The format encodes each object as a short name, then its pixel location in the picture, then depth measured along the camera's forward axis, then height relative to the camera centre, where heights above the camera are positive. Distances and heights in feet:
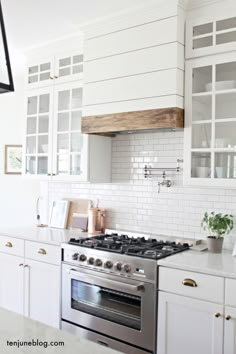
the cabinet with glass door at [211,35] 8.82 +3.38
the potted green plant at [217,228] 9.18 -1.17
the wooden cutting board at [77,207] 12.65 -0.99
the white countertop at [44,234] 10.80 -1.73
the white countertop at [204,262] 7.59 -1.74
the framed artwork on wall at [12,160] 17.62 +0.70
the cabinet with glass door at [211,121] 8.87 +1.37
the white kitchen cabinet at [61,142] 11.46 +1.08
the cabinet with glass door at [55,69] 11.60 +3.35
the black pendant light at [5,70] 4.86 +1.34
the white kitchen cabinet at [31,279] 10.48 -2.96
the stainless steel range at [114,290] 8.55 -2.66
